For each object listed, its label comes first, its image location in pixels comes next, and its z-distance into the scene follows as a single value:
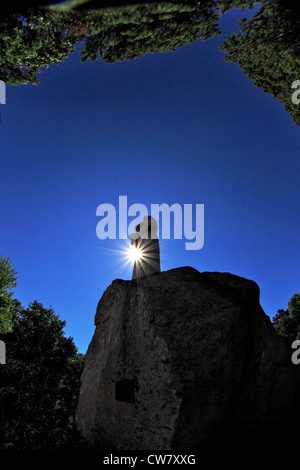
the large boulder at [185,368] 5.34
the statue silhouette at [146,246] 8.73
